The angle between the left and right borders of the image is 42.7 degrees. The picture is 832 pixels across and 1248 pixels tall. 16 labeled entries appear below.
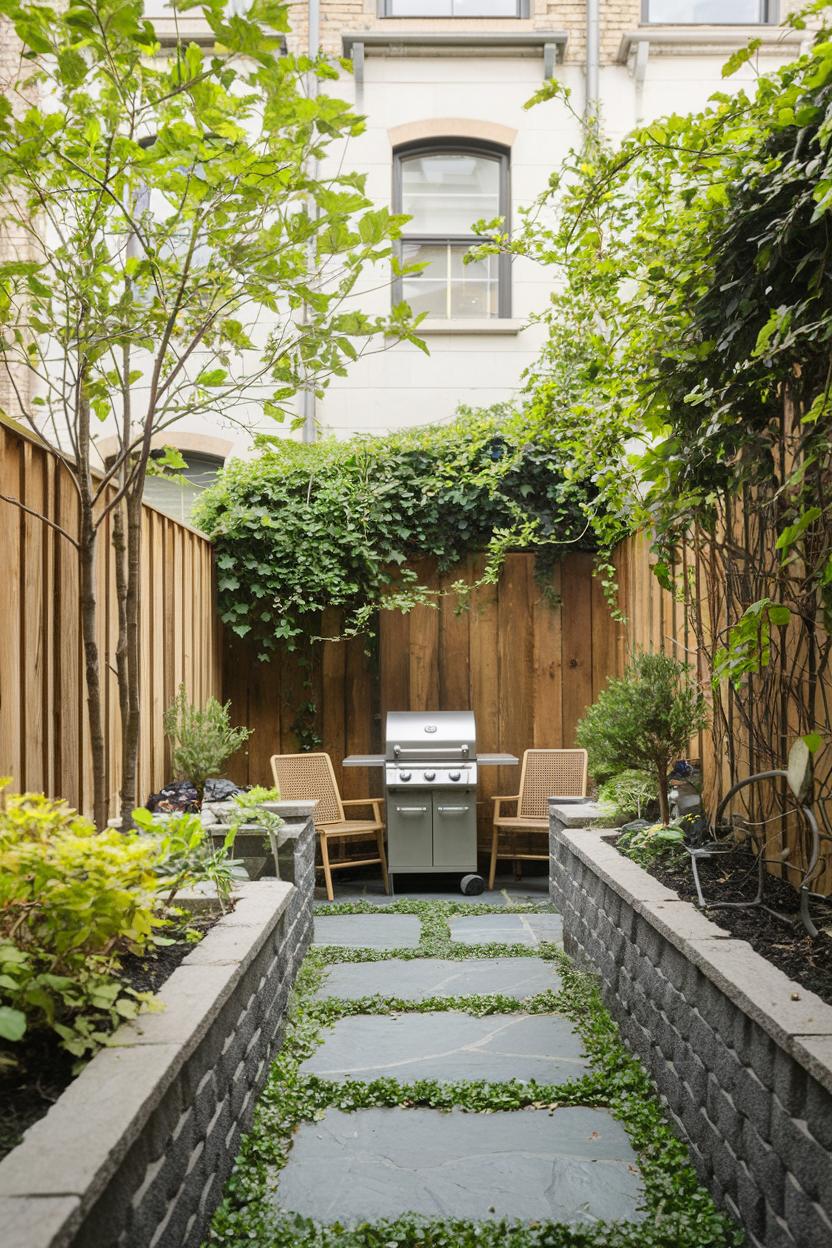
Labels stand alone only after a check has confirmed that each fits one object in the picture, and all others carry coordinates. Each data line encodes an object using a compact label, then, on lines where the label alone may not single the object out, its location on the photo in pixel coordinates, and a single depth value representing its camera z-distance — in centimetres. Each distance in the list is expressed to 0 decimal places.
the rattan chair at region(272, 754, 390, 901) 725
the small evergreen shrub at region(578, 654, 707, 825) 479
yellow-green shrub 214
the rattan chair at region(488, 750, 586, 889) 757
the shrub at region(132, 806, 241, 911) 290
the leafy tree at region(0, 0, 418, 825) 297
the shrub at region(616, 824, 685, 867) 434
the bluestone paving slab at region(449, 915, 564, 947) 569
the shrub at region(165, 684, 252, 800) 555
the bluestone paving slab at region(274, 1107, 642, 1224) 269
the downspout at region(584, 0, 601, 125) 857
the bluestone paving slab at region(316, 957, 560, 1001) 466
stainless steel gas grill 706
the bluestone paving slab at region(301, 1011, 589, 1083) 367
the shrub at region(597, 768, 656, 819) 538
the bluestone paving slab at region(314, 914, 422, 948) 567
